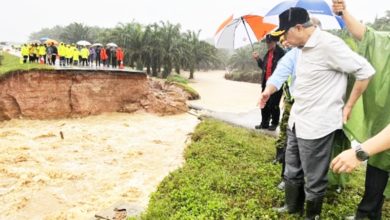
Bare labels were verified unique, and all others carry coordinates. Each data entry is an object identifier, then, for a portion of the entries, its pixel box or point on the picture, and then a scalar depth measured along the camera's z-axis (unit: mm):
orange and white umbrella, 6734
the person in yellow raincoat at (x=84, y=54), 18641
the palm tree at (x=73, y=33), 40625
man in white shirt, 2783
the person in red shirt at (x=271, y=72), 6356
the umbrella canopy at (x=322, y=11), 4895
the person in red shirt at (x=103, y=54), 19906
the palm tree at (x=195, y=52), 33409
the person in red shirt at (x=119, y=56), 19916
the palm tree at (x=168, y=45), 30488
